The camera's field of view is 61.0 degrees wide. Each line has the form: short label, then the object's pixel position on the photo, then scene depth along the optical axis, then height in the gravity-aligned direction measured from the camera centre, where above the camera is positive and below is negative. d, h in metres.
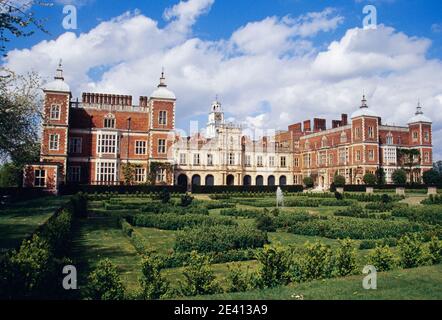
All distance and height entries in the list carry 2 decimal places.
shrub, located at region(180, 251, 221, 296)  6.50 -1.68
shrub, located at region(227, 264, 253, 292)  6.81 -1.78
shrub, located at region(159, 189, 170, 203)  27.08 -0.86
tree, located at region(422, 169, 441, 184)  44.07 +0.98
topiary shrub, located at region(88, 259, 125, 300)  6.02 -1.59
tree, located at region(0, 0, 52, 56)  12.91 +5.72
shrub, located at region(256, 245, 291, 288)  6.95 -1.53
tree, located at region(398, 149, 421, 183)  50.69 +3.63
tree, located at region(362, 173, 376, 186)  46.03 +0.77
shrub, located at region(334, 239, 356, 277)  7.70 -1.58
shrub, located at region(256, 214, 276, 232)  16.48 -1.71
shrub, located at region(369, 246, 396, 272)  8.03 -1.61
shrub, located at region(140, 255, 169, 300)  6.25 -1.65
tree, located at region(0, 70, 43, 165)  17.67 +3.20
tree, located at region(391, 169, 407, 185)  46.53 +1.02
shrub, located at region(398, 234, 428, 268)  8.39 -1.57
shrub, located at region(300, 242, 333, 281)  7.36 -1.54
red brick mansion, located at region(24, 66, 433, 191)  39.28 +5.00
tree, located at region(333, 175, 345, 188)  47.66 +0.61
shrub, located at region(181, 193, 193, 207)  25.14 -1.06
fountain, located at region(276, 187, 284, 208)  28.63 -1.20
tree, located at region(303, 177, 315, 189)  56.51 +0.48
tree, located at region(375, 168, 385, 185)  47.37 +1.17
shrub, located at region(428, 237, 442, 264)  8.57 -1.53
